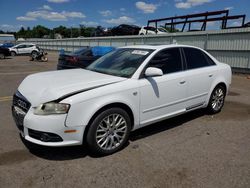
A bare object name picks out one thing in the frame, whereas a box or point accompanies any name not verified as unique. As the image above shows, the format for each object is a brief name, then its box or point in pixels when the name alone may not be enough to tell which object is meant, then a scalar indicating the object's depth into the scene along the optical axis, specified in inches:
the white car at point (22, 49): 1080.8
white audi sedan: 117.7
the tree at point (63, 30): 4269.2
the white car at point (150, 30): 838.0
